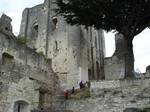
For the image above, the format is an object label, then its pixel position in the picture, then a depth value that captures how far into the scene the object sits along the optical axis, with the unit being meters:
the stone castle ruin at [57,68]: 12.71
